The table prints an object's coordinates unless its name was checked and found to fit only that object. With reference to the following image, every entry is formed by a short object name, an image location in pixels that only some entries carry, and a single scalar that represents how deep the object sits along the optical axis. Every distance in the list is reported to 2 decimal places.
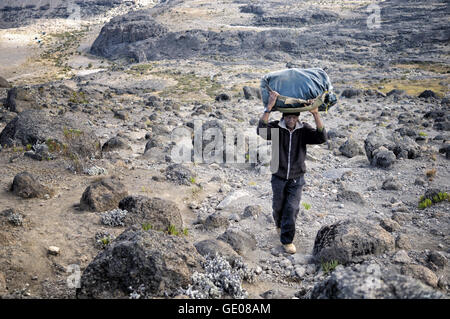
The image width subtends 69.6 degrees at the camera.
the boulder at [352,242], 3.94
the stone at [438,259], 4.04
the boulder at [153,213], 4.66
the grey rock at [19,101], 13.90
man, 4.09
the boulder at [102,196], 5.16
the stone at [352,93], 22.69
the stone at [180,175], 7.02
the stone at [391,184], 7.18
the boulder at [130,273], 3.06
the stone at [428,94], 20.86
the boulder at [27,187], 5.45
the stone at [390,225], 5.07
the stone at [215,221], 5.28
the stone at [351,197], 6.53
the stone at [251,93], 21.92
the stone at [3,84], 21.00
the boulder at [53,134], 7.73
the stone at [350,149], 10.09
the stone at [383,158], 8.58
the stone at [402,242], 4.43
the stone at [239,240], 4.51
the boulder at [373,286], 2.13
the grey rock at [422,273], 3.51
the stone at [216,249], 3.97
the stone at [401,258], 3.94
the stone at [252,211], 5.75
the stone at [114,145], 9.30
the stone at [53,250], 3.96
